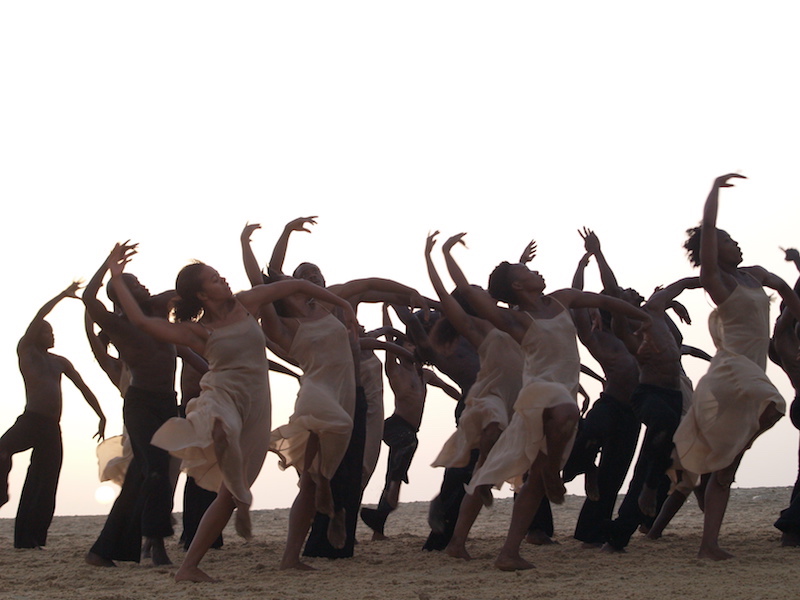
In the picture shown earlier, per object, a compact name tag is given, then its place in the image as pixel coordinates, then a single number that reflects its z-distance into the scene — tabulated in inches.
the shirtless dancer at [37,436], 415.5
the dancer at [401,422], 444.5
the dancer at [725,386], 311.4
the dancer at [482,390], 336.2
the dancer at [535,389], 294.5
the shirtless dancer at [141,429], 333.1
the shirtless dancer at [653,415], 346.0
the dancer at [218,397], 274.1
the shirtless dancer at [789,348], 373.1
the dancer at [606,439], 369.4
